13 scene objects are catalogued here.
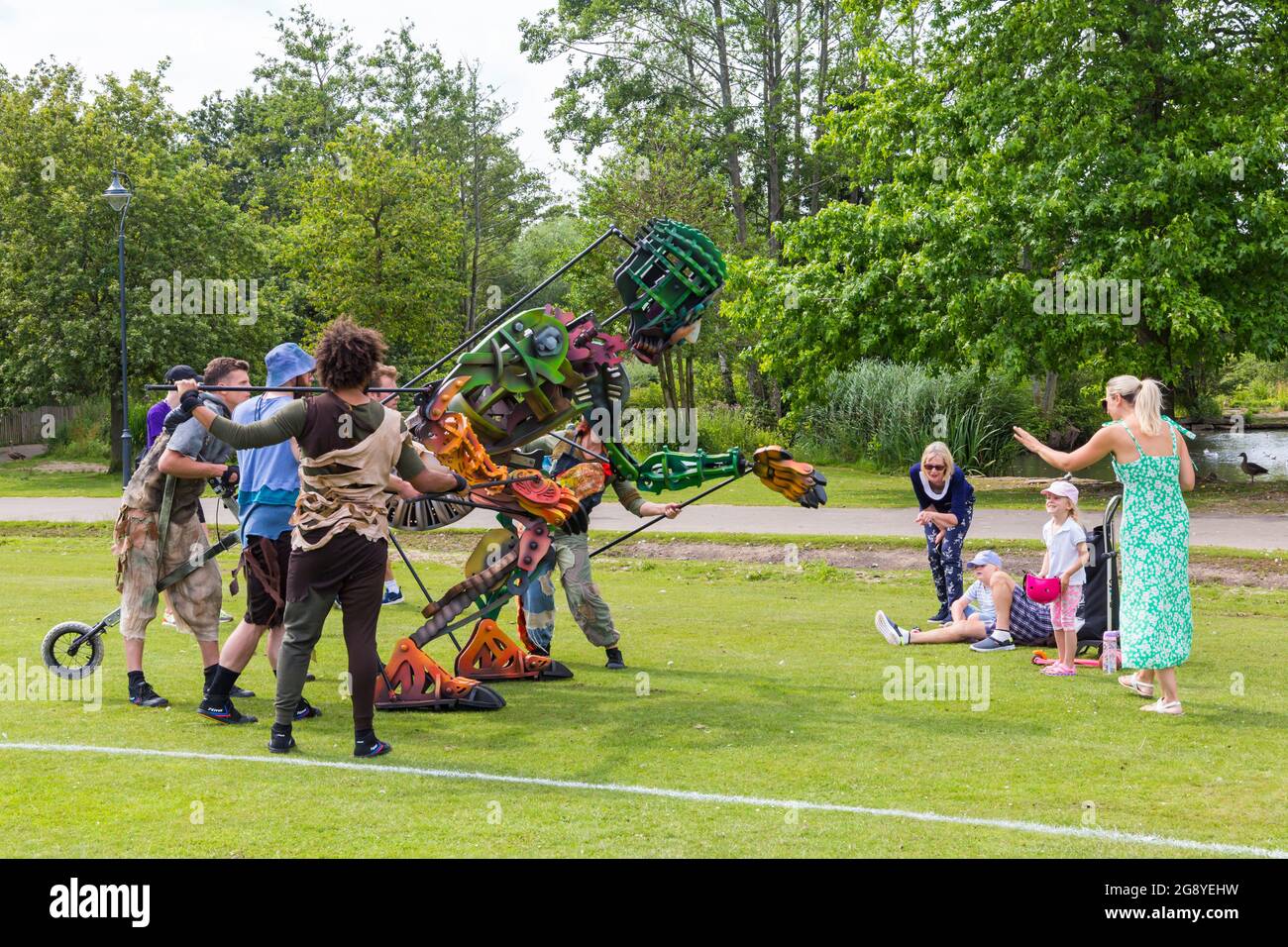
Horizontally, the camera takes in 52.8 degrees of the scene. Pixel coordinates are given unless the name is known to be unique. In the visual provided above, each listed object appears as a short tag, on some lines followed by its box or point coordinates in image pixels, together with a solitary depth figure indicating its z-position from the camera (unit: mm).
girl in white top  9867
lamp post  27500
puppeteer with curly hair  6988
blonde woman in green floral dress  8336
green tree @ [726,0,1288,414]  23859
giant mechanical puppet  8844
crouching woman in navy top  12016
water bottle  9828
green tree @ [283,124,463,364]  35500
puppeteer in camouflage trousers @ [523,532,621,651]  10031
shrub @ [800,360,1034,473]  31859
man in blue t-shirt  8102
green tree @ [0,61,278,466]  37250
